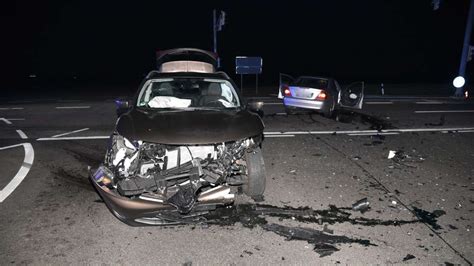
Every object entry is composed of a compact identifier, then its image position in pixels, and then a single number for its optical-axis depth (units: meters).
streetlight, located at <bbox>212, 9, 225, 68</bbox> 20.17
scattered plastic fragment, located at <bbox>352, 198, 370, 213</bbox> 4.69
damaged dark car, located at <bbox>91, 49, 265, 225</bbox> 3.77
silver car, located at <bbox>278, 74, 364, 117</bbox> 10.84
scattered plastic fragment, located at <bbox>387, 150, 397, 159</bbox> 7.16
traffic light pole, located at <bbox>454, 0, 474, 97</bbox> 17.13
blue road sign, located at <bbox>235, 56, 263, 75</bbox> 18.70
